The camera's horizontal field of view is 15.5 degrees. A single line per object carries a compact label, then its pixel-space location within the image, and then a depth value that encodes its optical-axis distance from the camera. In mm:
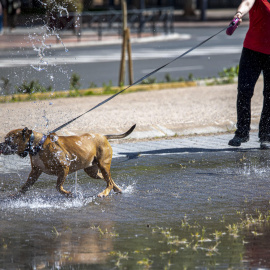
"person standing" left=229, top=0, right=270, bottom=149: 11872
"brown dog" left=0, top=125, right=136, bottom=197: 8472
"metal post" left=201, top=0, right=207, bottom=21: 58913
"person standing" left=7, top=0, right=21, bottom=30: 48077
